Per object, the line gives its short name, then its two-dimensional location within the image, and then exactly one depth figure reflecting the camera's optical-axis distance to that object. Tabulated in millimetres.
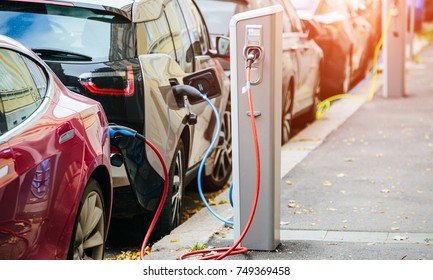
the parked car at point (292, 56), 10741
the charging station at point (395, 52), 15606
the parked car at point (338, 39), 14543
